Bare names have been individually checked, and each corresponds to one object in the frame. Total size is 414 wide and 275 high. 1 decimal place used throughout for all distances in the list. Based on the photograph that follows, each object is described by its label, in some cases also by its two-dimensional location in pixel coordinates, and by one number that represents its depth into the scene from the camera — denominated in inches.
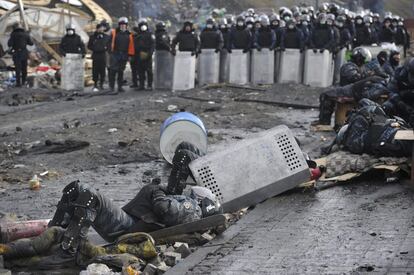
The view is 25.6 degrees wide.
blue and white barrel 434.0
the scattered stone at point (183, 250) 298.0
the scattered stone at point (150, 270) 272.2
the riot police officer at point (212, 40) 938.1
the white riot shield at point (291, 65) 938.1
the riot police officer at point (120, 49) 901.8
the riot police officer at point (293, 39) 937.5
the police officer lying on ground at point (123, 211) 284.2
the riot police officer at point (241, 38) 943.7
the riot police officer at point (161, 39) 919.7
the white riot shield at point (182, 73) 909.2
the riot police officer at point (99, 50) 908.6
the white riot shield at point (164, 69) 926.4
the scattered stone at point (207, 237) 315.9
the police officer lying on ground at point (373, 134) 399.5
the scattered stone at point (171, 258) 288.5
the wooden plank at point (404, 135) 381.4
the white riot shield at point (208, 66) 938.7
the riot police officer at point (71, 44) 917.8
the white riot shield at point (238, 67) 942.4
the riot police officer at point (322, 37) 935.7
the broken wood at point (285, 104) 752.3
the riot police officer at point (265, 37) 943.7
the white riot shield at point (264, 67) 945.5
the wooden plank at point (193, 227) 307.6
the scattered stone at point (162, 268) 277.3
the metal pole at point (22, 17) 1081.4
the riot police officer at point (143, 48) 909.2
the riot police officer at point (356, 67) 569.6
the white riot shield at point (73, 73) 926.4
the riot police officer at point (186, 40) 912.3
